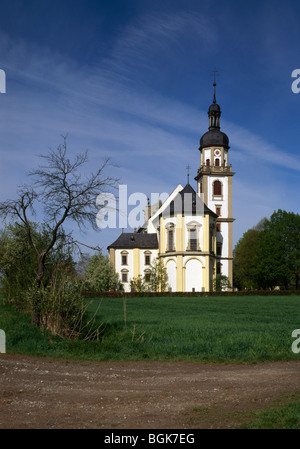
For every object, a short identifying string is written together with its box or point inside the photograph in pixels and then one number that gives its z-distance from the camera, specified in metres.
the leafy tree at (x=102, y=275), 65.81
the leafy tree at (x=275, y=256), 71.00
